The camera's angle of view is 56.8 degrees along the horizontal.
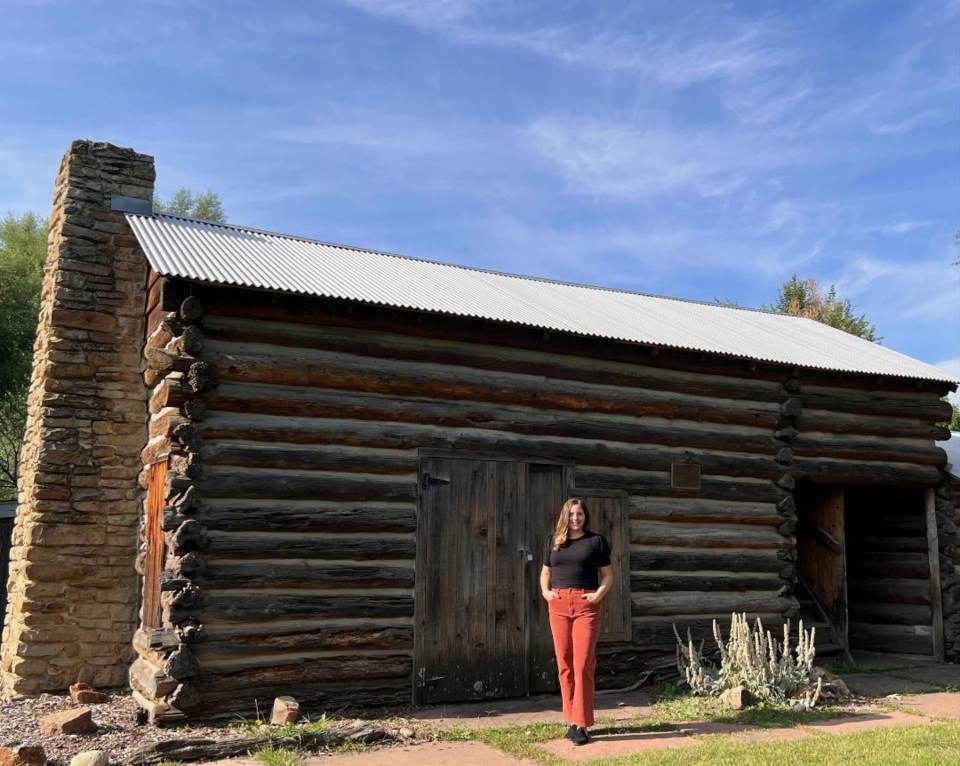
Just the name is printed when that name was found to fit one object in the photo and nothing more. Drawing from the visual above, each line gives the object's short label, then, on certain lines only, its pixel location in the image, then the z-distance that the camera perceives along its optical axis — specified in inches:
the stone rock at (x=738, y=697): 335.9
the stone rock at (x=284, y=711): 289.6
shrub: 350.6
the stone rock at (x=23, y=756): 236.9
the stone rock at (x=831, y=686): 360.5
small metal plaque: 405.7
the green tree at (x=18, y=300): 831.1
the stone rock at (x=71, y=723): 280.2
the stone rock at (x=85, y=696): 341.4
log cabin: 307.6
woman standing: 279.3
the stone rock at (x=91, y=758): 237.5
